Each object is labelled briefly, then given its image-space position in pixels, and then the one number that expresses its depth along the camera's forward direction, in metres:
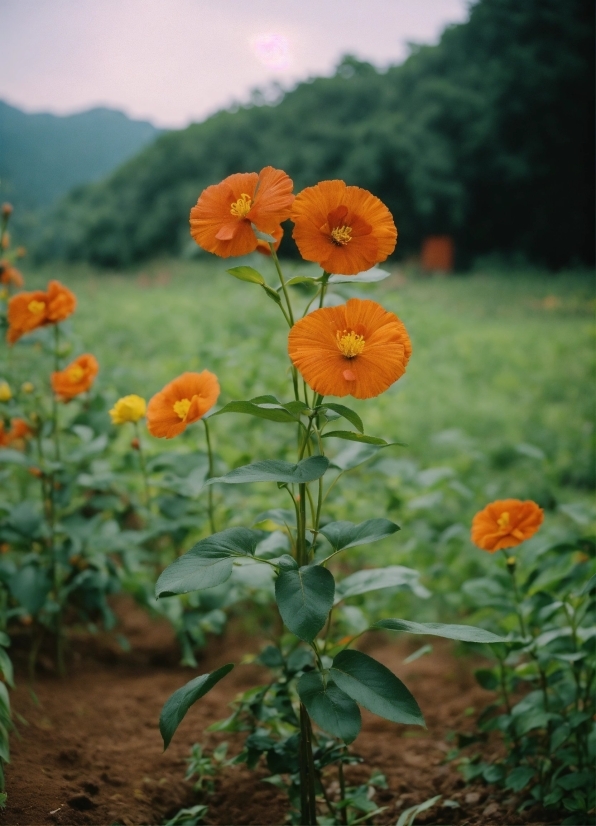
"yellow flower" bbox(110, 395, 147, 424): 0.93
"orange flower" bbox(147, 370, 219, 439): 0.75
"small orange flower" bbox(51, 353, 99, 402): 1.04
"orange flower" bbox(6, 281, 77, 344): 1.01
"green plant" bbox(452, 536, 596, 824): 0.80
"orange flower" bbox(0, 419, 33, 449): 1.18
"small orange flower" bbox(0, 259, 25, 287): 1.42
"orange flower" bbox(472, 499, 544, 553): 0.85
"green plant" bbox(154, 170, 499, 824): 0.58
